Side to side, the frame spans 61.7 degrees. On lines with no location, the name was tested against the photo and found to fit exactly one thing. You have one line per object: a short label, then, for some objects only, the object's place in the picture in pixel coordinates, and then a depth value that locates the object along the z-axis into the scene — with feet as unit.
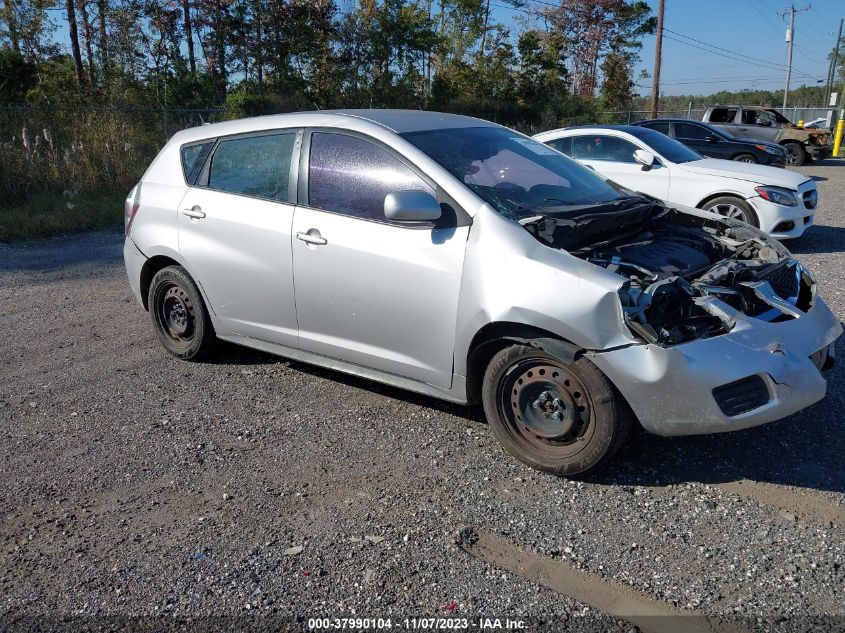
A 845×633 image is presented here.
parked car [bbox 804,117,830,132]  96.17
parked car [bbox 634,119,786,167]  55.36
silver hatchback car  10.82
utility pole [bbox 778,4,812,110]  168.53
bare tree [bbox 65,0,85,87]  69.41
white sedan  28.53
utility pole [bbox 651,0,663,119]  96.99
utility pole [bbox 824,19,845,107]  174.46
